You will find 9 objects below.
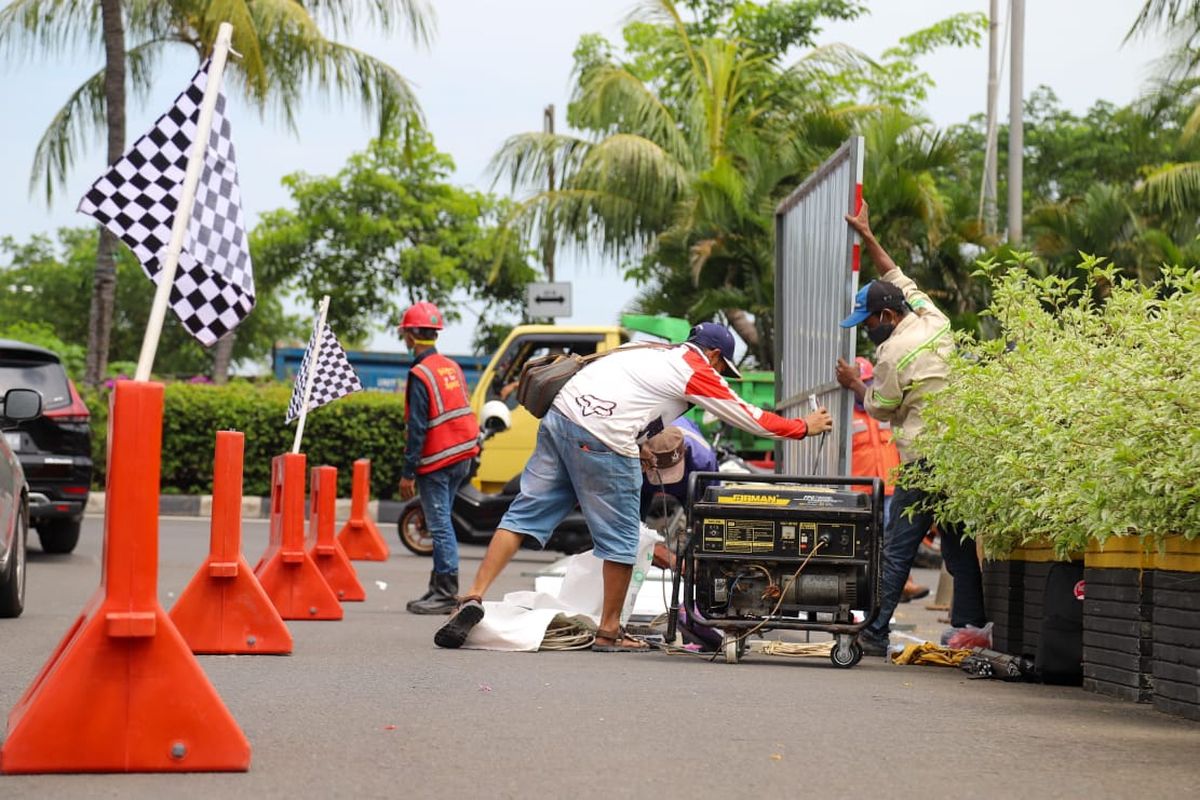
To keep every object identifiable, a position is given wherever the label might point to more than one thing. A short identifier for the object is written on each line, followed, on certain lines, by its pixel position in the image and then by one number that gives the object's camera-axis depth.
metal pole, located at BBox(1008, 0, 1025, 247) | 23.75
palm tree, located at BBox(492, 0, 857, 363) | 25.81
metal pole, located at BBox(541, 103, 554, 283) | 30.25
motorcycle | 17.23
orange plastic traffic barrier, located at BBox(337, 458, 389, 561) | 16.19
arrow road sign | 26.45
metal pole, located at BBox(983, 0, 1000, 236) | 25.03
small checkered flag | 13.95
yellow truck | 20.31
